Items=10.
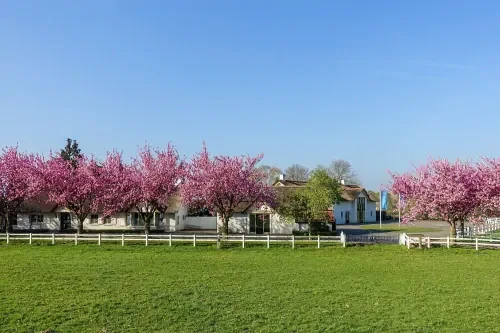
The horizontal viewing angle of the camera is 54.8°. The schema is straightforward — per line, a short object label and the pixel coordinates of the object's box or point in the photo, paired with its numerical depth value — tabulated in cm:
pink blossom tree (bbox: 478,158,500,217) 3162
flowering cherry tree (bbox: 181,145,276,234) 3659
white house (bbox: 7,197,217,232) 4700
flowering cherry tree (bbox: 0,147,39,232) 3972
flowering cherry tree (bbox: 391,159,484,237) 3192
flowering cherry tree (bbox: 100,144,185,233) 3841
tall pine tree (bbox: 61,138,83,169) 7271
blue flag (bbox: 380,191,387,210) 6041
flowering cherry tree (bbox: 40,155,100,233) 3816
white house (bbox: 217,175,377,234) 4366
